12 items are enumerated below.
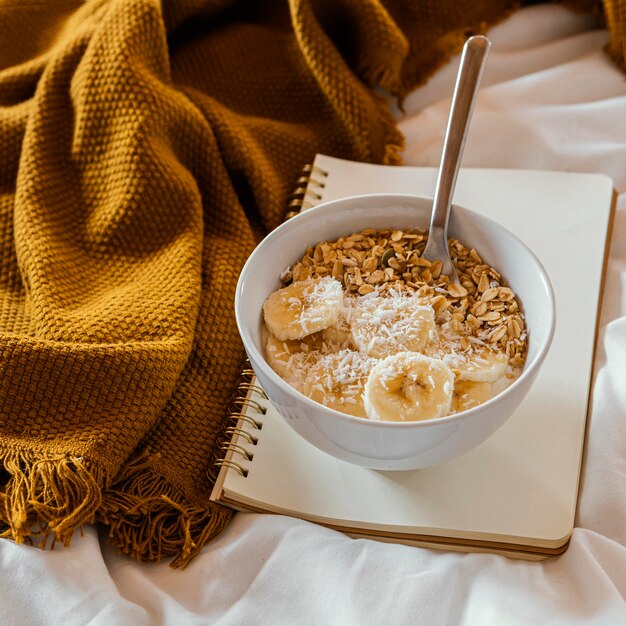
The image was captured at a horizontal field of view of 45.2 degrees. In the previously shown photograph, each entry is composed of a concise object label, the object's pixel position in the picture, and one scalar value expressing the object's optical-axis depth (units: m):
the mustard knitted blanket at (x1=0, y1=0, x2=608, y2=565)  0.82
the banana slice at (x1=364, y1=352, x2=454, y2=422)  0.71
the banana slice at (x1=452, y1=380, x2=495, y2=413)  0.74
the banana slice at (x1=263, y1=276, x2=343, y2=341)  0.80
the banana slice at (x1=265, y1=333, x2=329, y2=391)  0.77
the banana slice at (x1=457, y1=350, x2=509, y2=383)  0.75
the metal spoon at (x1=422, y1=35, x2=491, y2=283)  0.83
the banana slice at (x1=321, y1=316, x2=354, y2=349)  0.81
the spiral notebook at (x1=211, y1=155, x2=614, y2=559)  0.77
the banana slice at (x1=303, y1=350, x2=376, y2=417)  0.74
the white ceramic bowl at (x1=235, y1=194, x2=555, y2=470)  0.70
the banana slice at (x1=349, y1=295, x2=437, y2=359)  0.77
